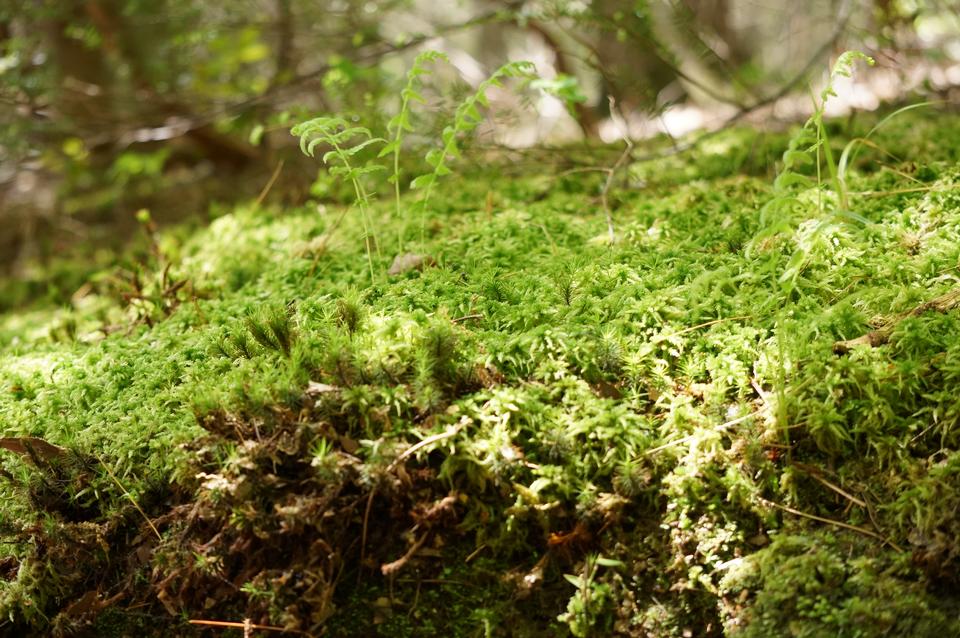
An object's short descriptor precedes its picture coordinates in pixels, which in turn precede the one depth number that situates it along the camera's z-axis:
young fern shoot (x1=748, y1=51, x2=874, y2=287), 2.15
